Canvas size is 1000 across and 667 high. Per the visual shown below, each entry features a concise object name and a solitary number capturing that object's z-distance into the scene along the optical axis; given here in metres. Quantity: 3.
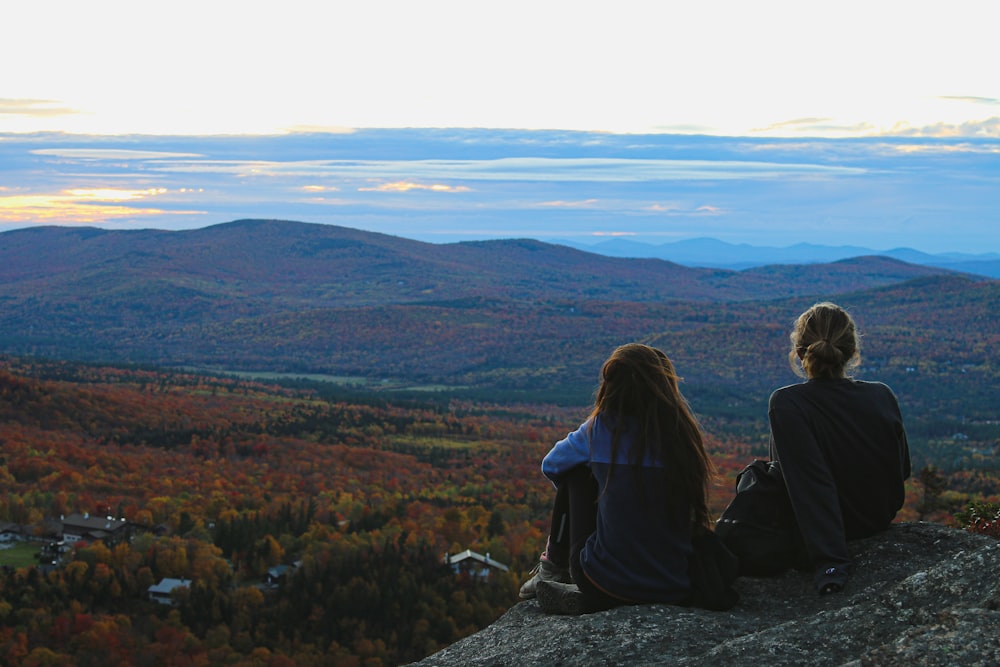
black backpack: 7.65
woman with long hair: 6.94
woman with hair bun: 7.31
